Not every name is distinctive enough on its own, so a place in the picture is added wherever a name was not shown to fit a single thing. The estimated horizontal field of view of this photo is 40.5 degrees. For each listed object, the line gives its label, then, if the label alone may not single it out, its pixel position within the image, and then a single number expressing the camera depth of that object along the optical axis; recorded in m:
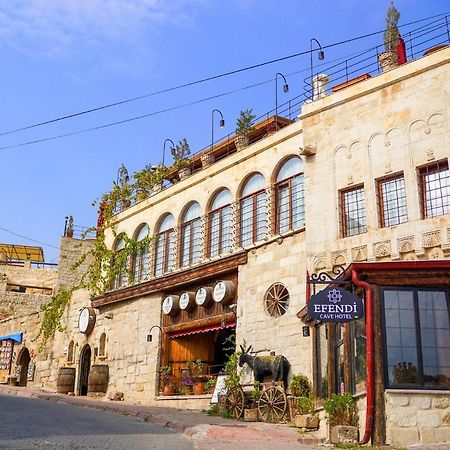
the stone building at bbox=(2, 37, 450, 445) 10.02
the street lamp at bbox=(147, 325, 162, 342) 21.59
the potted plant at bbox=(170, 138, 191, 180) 23.44
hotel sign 9.84
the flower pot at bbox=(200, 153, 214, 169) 21.77
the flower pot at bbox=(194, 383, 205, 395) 19.09
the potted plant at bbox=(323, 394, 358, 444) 9.94
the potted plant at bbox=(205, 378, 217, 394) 18.56
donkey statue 15.45
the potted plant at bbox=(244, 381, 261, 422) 15.00
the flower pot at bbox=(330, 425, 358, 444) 9.88
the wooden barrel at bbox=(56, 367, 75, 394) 24.72
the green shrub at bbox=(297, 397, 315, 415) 13.65
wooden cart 14.61
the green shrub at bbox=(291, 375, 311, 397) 14.59
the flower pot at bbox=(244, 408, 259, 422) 14.98
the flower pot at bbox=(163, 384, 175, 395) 20.34
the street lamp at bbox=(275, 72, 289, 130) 20.17
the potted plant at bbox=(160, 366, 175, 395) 20.36
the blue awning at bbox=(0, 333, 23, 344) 30.25
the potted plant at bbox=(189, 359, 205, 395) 19.17
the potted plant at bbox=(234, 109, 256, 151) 20.39
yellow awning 53.06
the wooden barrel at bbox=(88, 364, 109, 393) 23.08
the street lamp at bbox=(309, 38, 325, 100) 18.14
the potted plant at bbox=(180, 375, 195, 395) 19.73
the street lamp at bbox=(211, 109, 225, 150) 23.00
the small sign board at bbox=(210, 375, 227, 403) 16.94
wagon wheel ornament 16.49
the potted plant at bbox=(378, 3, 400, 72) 16.00
